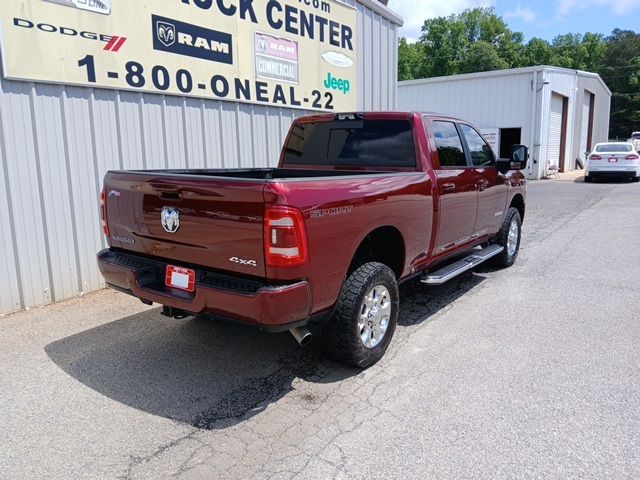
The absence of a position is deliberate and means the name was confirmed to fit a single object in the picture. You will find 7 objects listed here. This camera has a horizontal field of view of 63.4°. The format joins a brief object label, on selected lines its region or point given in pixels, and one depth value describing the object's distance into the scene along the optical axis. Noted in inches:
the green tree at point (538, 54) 2272.4
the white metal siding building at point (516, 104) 863.7
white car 789.9
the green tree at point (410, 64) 2124.8
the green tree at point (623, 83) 2459.4
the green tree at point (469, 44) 2001.7
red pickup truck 124.0
